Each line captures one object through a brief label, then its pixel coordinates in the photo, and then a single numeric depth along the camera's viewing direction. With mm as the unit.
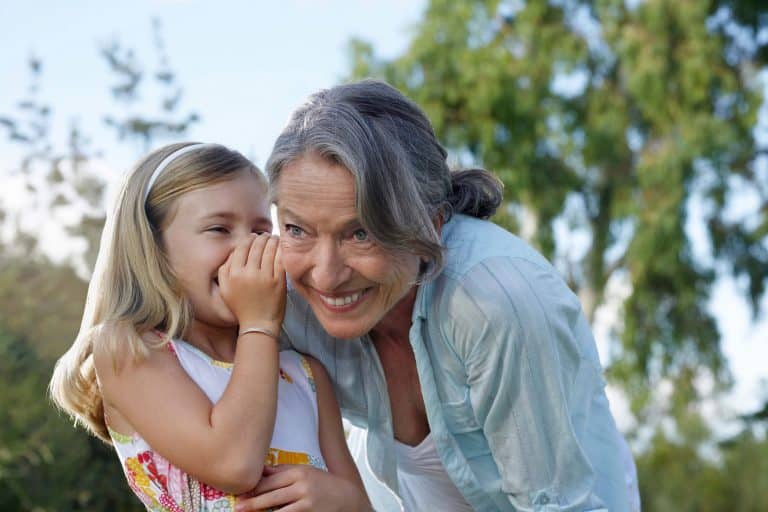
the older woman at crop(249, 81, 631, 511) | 2619
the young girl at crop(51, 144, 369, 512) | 2652
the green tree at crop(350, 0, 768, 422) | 14766
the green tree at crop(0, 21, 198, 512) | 5812
